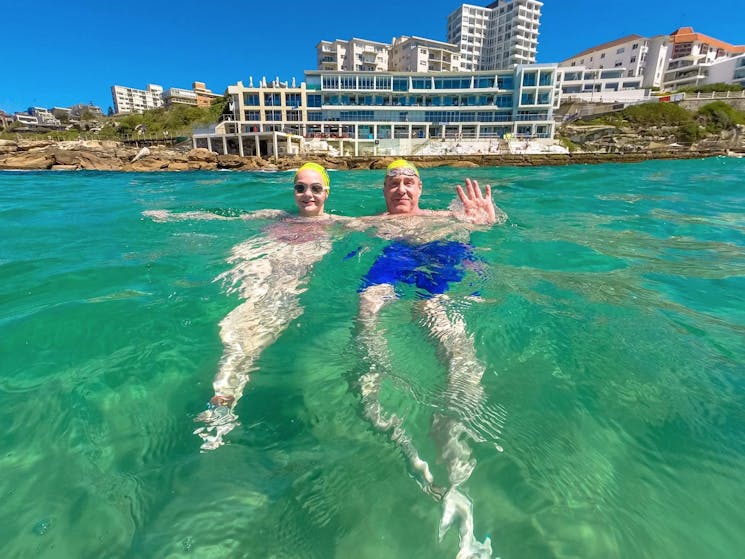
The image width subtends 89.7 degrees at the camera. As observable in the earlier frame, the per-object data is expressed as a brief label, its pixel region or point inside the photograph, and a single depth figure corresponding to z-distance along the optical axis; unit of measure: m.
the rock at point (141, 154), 37.58
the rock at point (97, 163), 33.78
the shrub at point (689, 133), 51.59
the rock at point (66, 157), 33.69
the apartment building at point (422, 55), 77.62
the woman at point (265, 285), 2.41
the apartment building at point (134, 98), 156.00
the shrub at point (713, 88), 62.56
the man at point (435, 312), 1.90
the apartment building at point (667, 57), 75.50
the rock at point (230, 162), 39.00
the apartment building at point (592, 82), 71.50
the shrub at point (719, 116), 52.41
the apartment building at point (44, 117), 129.62
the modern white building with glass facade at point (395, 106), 57.34
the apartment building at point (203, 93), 128.25
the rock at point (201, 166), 37.36
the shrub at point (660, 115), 54.70
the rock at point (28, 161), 33.03
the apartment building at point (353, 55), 84.26
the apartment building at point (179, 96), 130.62
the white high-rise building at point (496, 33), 84.56
